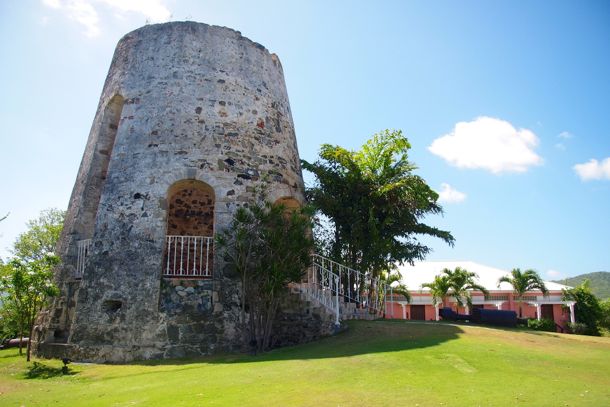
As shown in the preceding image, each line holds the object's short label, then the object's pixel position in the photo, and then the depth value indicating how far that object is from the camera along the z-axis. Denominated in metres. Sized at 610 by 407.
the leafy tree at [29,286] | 9.85
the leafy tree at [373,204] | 13.41
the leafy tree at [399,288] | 20.86
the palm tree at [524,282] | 26.55
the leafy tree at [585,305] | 24.64
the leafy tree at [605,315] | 24.12
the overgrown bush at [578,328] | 21.64
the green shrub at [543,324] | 18.91
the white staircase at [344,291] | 11.05
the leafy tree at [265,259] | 9.81
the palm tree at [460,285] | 25.81
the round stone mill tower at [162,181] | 10.22
